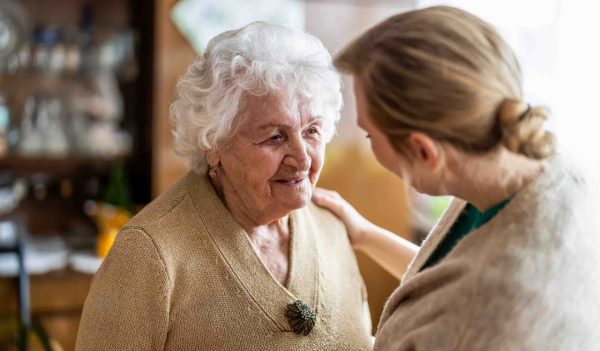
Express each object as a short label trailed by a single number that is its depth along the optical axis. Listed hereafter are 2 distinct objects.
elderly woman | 1.34
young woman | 0.92
